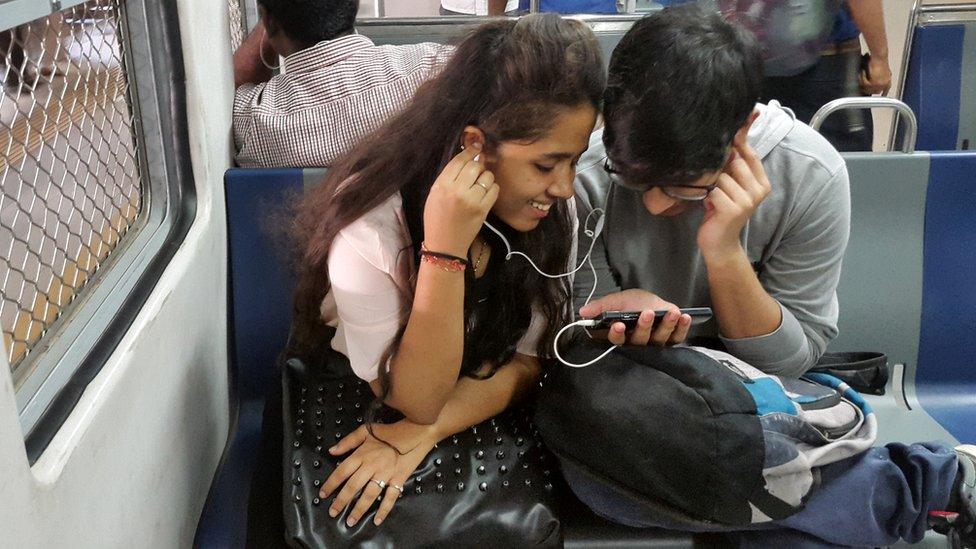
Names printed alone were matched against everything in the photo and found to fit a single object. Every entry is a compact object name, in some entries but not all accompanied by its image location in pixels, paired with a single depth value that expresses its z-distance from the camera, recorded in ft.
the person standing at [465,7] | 13.26
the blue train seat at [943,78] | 9.16
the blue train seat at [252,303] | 5.33
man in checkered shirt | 5.87
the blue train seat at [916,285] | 5.83
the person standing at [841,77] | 8.16
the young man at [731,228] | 3.76
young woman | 3.73
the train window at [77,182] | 3.20
